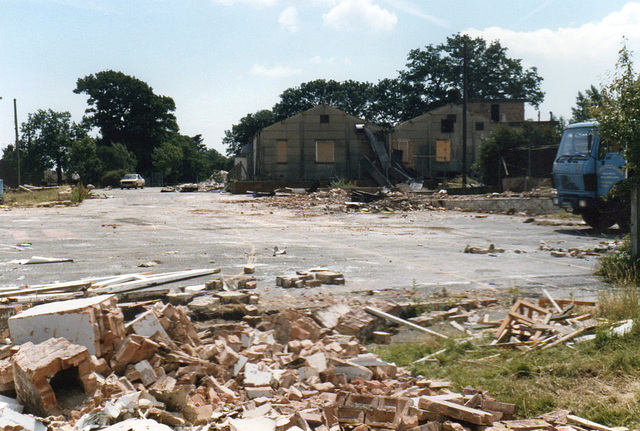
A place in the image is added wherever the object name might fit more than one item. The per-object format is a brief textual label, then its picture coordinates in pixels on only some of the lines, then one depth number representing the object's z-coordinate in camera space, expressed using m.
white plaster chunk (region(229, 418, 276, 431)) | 4.07
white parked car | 65.69
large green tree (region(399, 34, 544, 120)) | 88.69
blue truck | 17.27
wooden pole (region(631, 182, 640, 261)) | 10.24
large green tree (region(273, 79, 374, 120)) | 103.06
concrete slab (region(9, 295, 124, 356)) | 5.15
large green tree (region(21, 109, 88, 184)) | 81.94
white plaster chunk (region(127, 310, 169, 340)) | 5.48
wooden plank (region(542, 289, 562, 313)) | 7.16
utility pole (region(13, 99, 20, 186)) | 60.81
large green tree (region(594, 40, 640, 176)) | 9.66
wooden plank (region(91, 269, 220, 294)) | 8.72
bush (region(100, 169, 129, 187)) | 75.62
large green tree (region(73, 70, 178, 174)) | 94.25
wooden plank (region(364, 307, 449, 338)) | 6.98
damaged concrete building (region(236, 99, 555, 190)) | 52.62
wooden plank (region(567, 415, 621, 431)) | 4.10
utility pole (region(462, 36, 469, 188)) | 40.78
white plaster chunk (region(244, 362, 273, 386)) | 4.96
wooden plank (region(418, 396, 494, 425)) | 4.20
